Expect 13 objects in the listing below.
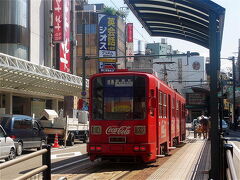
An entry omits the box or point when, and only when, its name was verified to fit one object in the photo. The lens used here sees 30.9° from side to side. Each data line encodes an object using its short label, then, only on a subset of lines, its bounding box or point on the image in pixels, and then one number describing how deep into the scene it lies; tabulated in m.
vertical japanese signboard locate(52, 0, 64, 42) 39.47
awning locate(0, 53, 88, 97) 26.78
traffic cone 23.45
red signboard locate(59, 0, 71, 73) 40.88
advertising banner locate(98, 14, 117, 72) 55.31
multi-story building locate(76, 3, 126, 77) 68.50
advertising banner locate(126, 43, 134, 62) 77.25
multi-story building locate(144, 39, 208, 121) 103.00
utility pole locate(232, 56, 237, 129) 50.22
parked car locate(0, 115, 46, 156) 18.44
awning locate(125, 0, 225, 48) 9.03
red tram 12.69
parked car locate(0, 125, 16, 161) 15.66
